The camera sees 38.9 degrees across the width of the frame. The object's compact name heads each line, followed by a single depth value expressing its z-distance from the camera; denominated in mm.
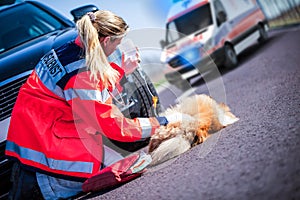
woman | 3475
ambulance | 11484
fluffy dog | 3910
